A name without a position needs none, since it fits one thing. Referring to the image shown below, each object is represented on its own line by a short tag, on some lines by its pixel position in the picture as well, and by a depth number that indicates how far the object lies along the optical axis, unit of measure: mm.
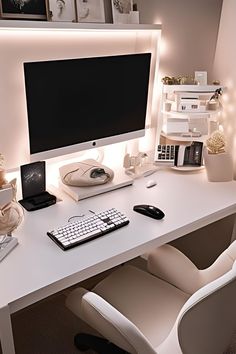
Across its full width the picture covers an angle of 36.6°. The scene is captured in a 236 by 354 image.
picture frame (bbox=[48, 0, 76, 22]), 1459
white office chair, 933
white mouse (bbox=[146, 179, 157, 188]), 1697
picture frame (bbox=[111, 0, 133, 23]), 1639
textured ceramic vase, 1716
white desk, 1069
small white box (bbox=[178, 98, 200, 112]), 1767
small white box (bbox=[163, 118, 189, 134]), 1804
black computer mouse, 1433
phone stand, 1498
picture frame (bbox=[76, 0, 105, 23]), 1540
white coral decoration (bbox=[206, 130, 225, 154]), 1722
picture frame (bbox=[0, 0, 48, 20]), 1349
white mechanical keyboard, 1256
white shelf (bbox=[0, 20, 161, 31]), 1307
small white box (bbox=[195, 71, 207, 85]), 1819
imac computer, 1401
